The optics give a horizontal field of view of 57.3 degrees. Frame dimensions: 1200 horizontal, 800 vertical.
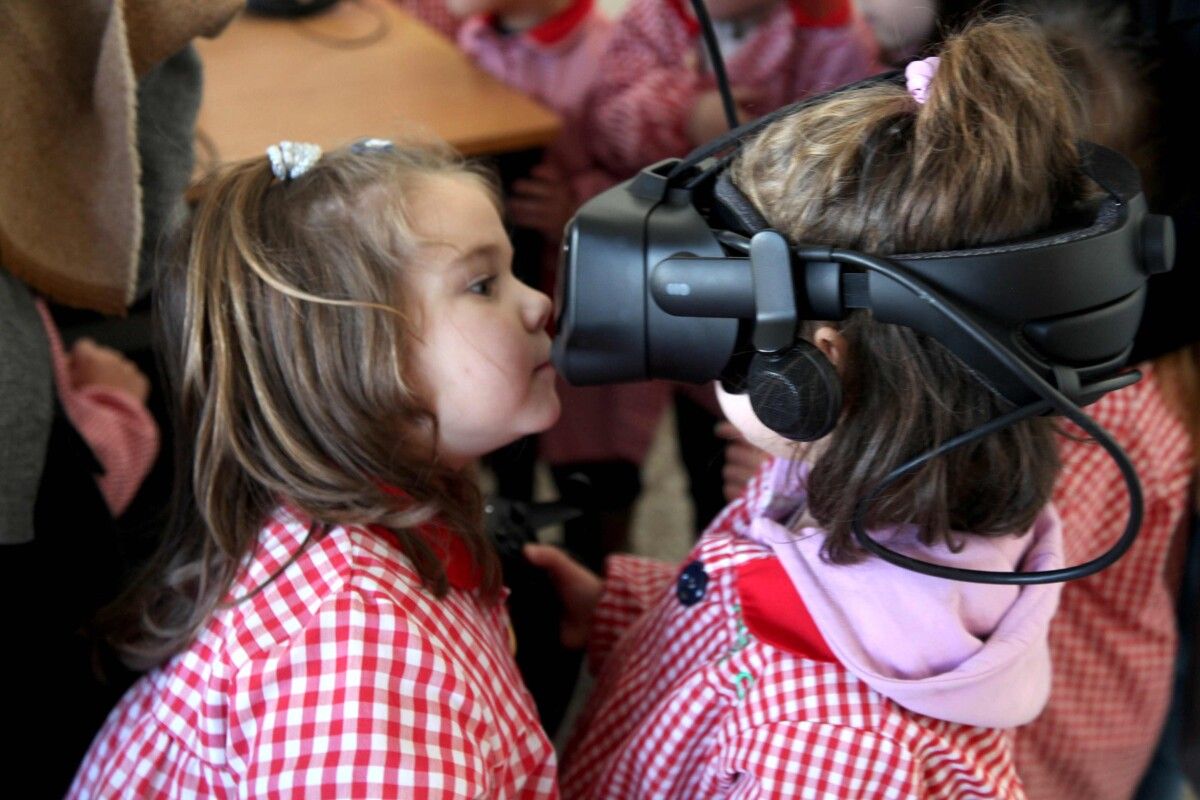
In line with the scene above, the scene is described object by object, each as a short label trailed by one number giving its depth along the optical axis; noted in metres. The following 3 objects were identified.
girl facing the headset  0.73
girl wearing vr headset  0.65
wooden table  1.41
